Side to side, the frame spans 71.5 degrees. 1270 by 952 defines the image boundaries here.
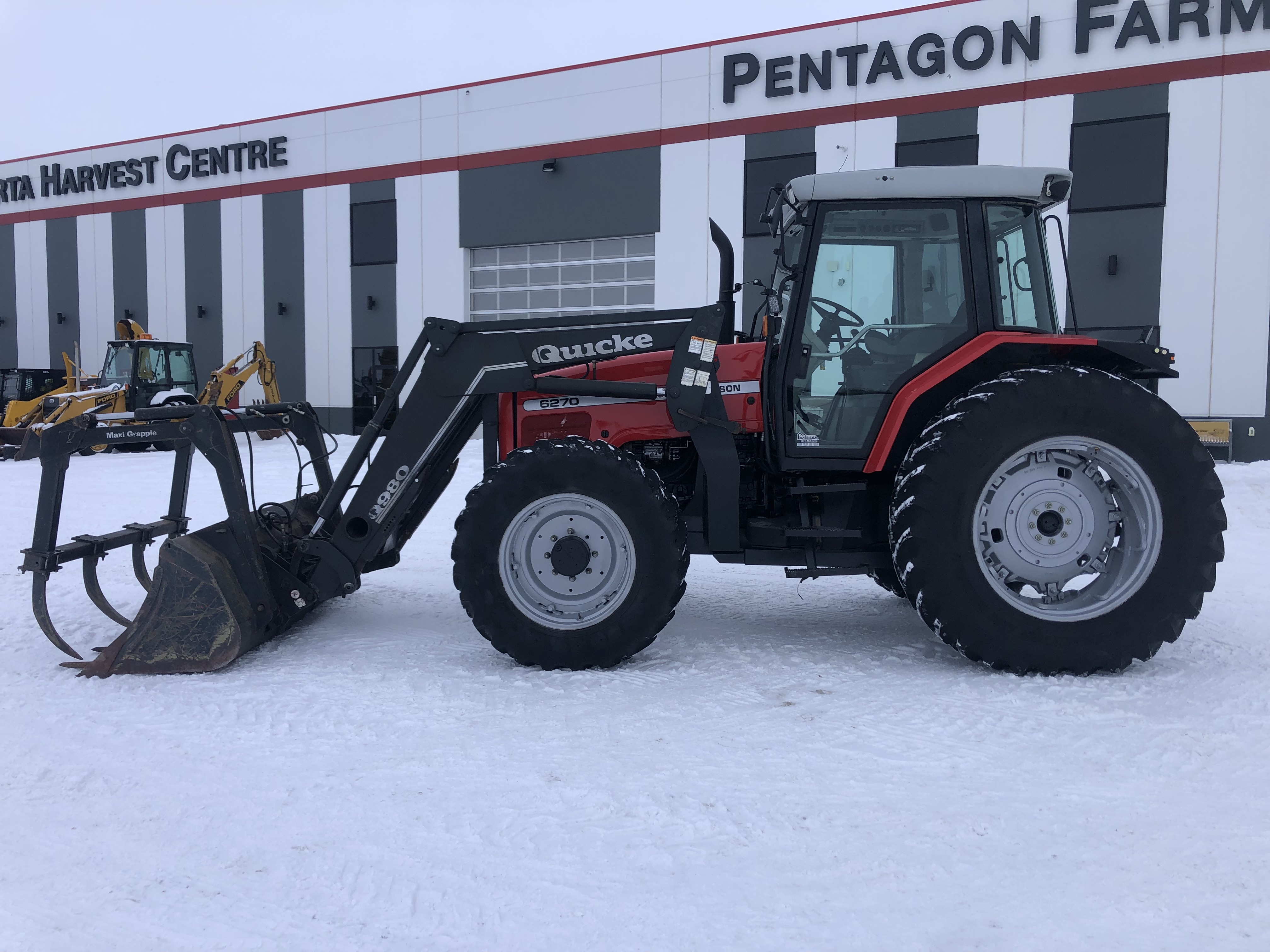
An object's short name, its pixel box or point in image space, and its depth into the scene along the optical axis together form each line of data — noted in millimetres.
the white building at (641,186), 13117
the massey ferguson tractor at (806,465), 3830
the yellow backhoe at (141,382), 17156
